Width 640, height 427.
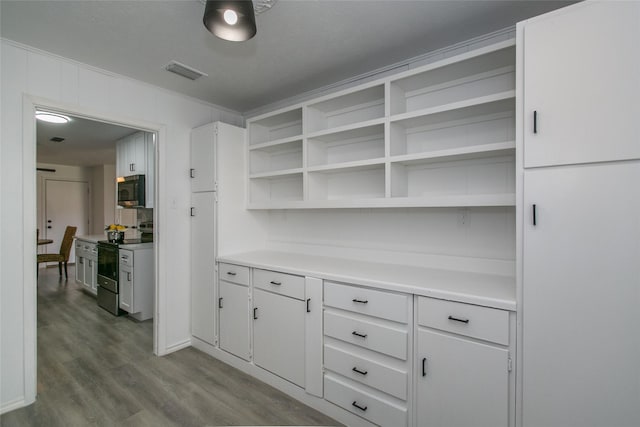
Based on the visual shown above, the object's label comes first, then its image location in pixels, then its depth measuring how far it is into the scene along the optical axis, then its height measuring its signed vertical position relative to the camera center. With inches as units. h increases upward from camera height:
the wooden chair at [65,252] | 220.0 -31.7
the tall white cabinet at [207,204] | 108.4 +2.6
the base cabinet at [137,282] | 141.7 -34.6
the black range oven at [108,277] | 152.1 -35.2
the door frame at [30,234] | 80.8 -6.3
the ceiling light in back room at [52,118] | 126.4 +41.1
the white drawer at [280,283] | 84.4 -21.4
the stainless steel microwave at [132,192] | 158.1 +10.6
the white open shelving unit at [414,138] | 72.7 +22.2
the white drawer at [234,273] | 98.0 -21.3
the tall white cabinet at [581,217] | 46.8 -1.0
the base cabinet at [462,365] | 56.1 -30.8
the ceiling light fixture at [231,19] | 47.8 +32.4
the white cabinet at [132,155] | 159.6 +32.1
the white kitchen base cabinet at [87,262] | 176.4 -32.1
